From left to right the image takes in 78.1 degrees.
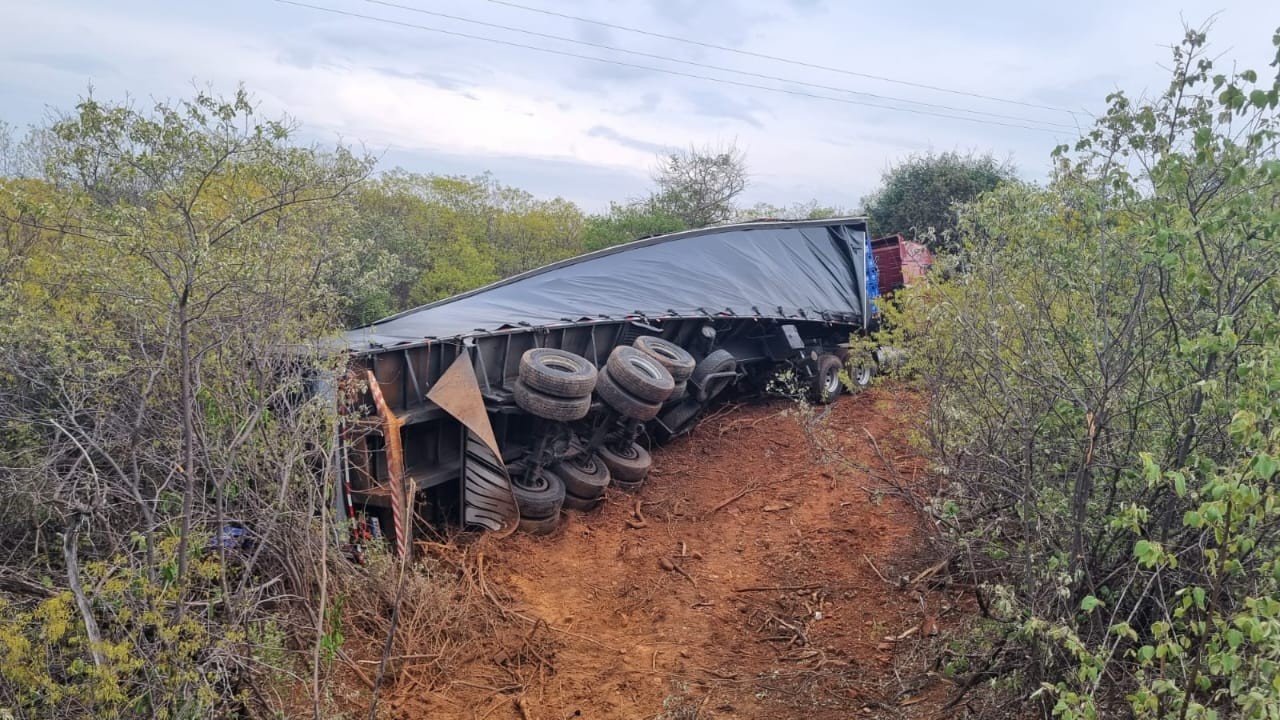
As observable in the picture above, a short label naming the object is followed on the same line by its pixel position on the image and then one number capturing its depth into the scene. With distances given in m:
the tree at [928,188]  23.14
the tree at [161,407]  3.39
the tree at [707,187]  26.02
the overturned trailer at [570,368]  6.52
